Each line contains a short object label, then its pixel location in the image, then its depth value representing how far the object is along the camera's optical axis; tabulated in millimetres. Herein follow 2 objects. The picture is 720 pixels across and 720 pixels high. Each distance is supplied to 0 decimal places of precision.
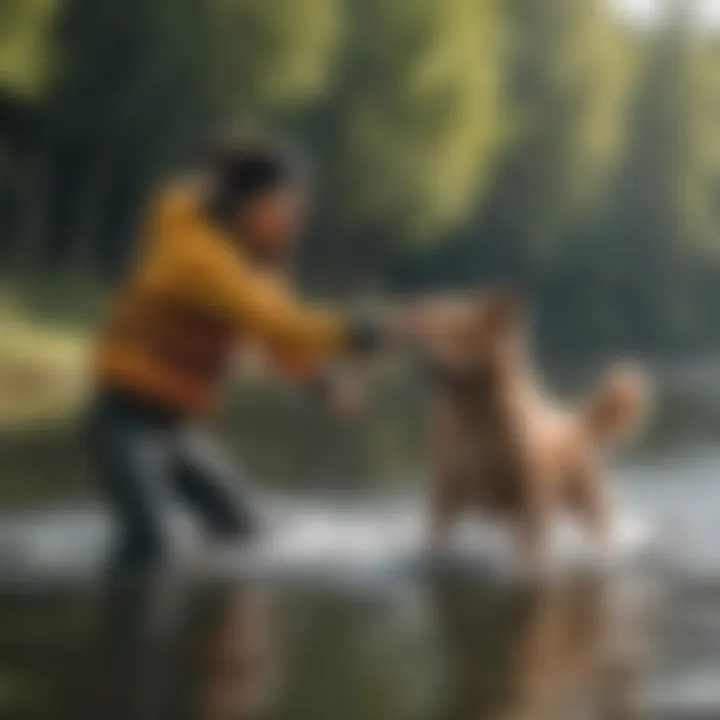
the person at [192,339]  8944
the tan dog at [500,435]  8924
